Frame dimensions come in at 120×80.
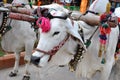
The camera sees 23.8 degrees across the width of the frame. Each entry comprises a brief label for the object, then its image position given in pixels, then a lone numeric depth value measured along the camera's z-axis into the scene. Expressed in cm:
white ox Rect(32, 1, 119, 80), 257
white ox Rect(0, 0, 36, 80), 411
